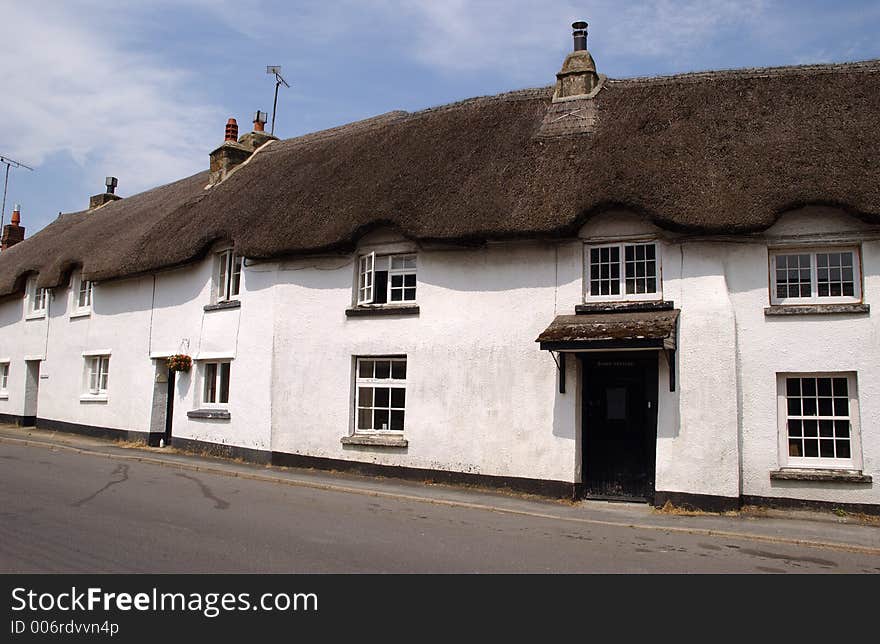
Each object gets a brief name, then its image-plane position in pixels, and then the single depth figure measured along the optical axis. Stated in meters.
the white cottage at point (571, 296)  11.66
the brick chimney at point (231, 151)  21.48
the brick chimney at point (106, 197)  31.22
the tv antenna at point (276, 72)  28.06
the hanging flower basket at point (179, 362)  18.28
